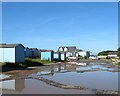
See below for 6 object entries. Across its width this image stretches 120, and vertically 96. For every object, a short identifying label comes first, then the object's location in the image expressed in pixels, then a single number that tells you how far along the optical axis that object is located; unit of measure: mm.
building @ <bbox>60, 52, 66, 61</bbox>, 32006
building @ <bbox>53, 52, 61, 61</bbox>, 30256
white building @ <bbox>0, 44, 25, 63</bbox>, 16745
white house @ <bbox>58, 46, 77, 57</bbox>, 52562
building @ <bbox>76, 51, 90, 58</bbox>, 47330
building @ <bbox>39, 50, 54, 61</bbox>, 25949
